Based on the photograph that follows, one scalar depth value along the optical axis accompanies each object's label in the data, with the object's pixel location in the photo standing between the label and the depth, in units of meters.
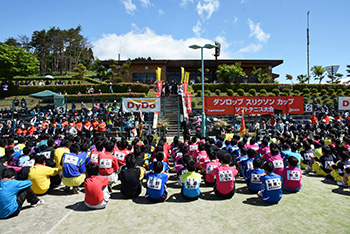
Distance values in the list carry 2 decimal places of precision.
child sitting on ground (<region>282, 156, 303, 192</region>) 6.14
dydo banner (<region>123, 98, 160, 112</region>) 16.97
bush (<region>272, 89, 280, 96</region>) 34.28
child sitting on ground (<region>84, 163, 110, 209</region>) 5.28
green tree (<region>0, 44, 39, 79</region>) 41.63
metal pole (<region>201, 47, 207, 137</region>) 15.54
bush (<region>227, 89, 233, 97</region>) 33.08
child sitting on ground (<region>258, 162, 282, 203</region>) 5.47
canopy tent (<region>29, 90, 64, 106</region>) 21.28
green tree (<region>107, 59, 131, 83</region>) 35.86
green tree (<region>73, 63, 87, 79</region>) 41.15
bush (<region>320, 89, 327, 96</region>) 36.20
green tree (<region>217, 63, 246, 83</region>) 36.03
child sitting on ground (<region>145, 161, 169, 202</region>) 5.67
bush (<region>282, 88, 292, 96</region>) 35.22
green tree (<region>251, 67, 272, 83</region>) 38.59
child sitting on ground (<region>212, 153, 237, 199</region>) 5.78
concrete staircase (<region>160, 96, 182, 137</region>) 18.95
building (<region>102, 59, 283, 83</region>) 38.69
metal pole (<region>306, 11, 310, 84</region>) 50.76
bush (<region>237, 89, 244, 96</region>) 33.76
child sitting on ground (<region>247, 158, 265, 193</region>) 6.06
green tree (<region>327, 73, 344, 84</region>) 48.69
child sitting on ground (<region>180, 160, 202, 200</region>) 5.74
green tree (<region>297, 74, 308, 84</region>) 48.09
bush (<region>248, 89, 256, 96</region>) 34.33
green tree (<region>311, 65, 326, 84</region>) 46.62
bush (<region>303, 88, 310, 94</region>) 36.43
